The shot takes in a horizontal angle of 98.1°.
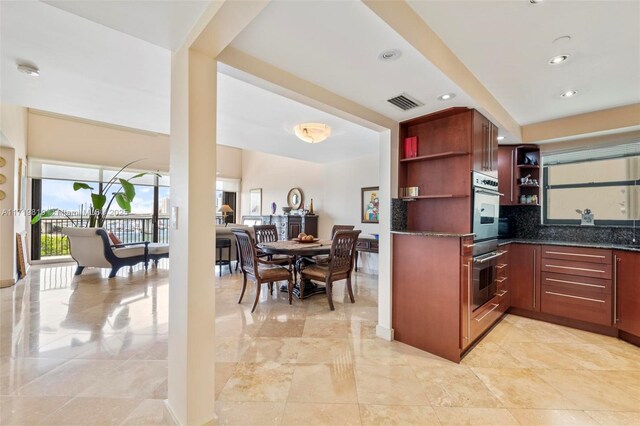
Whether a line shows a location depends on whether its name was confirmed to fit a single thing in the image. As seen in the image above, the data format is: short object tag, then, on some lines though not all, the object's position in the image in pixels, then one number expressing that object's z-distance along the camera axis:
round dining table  3.71
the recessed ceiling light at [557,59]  2.05
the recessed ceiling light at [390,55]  1.68
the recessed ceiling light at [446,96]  2.22
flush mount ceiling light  3.67
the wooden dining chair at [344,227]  5.38
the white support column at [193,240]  1.45
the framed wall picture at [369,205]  5.88
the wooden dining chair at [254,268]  3.50
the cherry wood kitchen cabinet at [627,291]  2.58
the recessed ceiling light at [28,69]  2.18
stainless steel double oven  2.53
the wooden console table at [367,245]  5.45
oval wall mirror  7.53
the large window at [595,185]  3.11
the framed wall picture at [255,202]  8.84
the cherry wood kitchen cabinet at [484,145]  2.54
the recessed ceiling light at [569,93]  2.59
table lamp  7.06
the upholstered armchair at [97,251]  4.85
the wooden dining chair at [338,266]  3.55
